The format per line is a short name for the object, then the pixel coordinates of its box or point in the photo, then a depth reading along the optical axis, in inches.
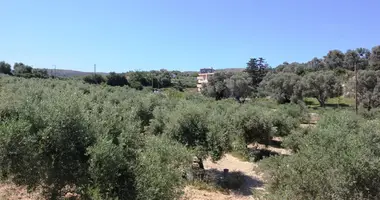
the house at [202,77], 4582.9
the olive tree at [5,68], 3093.5
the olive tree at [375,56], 3284.9
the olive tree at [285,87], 2429.8
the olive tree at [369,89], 2005.4
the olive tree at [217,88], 3095.5
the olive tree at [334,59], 3769.7
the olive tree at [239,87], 3014.3
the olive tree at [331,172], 303.7
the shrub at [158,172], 325.1
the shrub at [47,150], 334.0
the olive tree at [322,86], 2292.1
